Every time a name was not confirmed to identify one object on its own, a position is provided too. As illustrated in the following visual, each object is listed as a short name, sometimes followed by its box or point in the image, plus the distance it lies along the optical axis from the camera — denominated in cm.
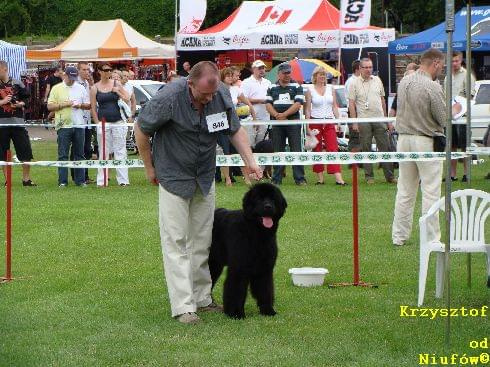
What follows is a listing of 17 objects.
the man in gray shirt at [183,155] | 735
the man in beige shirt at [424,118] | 1035
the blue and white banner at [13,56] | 3262
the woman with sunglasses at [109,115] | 1741
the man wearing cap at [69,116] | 1750
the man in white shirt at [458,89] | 1709
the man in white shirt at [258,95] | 1828
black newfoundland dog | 730
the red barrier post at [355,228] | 889
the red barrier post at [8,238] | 932
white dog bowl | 881
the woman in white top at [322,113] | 1755
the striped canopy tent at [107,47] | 3194
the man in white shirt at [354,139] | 1803
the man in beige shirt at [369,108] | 1750
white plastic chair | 789
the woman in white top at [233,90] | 1777
